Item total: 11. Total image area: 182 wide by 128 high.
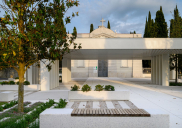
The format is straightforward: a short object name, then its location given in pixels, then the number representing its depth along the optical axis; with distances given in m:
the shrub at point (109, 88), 9.12
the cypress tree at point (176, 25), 20.20
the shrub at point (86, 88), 8.88
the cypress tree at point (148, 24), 37.47
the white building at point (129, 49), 13.52
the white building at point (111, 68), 35.44
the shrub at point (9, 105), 7.31
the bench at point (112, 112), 4.23
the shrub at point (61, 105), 6.35
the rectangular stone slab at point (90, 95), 8.87
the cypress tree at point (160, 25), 28.34
